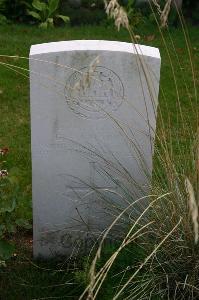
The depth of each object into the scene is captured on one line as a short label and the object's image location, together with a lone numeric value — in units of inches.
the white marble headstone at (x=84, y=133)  125.1
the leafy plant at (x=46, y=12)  320.5
